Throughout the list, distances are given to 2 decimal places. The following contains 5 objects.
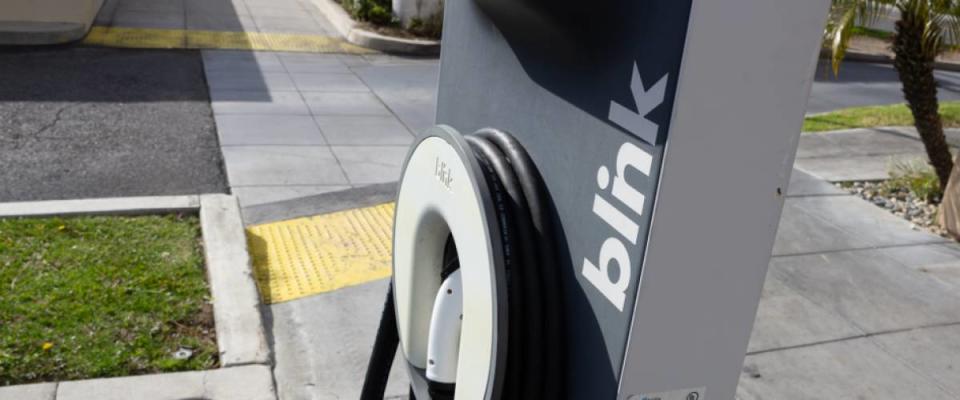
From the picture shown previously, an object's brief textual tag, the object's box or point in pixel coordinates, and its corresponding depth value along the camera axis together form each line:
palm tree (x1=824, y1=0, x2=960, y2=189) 7.12
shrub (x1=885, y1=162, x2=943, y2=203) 7.58
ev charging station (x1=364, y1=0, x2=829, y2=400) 1.34
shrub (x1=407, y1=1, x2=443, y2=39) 14.02
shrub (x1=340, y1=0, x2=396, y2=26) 14.22
